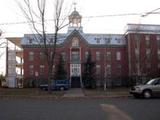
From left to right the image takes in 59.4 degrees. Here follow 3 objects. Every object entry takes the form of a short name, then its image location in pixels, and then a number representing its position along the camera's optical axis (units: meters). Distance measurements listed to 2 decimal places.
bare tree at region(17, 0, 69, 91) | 16.09
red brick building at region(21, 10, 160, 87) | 33.41
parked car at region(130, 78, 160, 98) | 12.07
